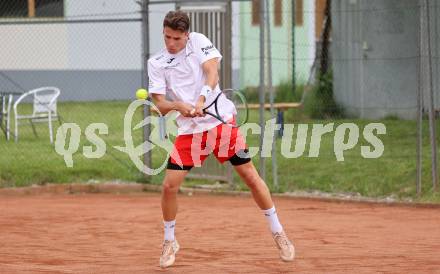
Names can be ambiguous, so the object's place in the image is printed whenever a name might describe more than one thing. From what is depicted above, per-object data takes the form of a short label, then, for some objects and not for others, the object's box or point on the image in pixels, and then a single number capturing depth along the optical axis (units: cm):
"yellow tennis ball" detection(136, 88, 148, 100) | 1893
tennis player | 1681
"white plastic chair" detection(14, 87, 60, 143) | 3528
